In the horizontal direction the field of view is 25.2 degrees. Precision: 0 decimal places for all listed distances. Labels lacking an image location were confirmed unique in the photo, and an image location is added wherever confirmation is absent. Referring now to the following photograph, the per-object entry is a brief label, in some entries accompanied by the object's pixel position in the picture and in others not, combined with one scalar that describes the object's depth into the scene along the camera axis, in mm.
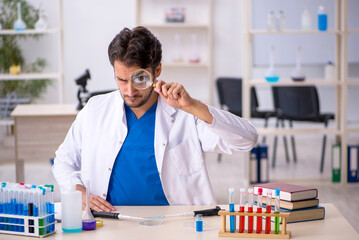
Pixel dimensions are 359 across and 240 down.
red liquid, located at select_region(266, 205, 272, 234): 2578
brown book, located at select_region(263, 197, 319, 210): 2727
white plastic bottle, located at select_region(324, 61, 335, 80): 5884
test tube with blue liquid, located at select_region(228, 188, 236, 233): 2583
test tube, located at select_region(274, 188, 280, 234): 2621
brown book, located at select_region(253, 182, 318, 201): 2729
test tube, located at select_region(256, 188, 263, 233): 2570
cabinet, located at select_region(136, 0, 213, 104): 7878
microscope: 5013
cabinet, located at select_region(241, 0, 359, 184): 5692
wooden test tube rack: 2556
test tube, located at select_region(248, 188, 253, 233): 2577
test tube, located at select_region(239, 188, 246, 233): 2580
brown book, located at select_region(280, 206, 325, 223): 2723
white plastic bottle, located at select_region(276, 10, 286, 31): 5803
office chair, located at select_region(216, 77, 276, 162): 6876
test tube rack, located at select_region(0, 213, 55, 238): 2560
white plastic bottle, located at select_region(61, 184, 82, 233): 2589
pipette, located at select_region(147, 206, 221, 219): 2766
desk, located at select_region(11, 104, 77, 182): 5013
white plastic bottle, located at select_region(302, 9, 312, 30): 5844
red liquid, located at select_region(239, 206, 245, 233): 2579
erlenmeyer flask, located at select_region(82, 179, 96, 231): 2643
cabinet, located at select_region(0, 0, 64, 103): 6961
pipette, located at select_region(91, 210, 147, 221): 2737
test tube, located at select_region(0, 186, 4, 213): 2594
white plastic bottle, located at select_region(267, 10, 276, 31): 5787
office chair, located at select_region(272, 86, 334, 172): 6429
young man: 2986
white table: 2574
